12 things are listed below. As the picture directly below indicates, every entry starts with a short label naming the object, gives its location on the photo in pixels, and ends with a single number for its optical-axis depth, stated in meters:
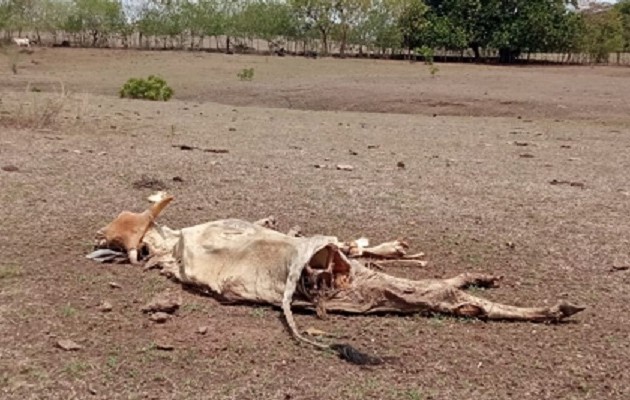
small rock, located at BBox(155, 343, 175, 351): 4.12
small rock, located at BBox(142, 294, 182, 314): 4.60
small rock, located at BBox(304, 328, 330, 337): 4.37
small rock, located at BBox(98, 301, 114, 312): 4.65
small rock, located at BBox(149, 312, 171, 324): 4.49
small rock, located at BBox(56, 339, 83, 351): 4.08
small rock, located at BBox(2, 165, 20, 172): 8.64
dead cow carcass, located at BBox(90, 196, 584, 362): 4.71
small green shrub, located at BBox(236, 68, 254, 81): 32.84
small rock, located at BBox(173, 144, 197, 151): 11.46
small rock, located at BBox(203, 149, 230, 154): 11.21
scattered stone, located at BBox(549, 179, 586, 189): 9.52
